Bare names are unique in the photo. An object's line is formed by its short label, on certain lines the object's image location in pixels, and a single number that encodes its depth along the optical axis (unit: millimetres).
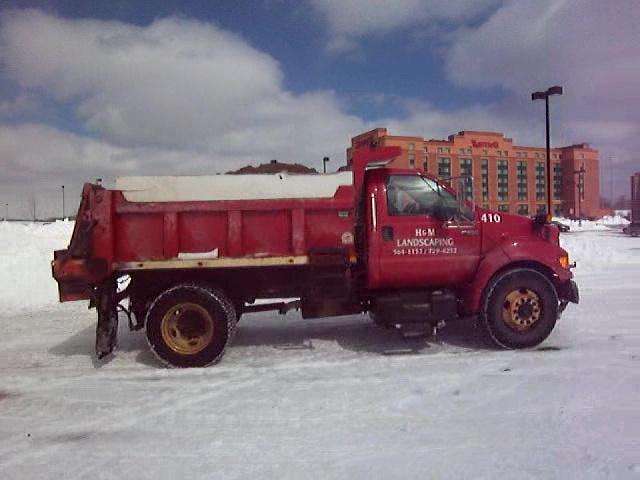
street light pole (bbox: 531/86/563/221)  22195
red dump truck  5961
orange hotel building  74438
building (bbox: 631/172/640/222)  44875
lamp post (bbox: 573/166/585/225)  83438
